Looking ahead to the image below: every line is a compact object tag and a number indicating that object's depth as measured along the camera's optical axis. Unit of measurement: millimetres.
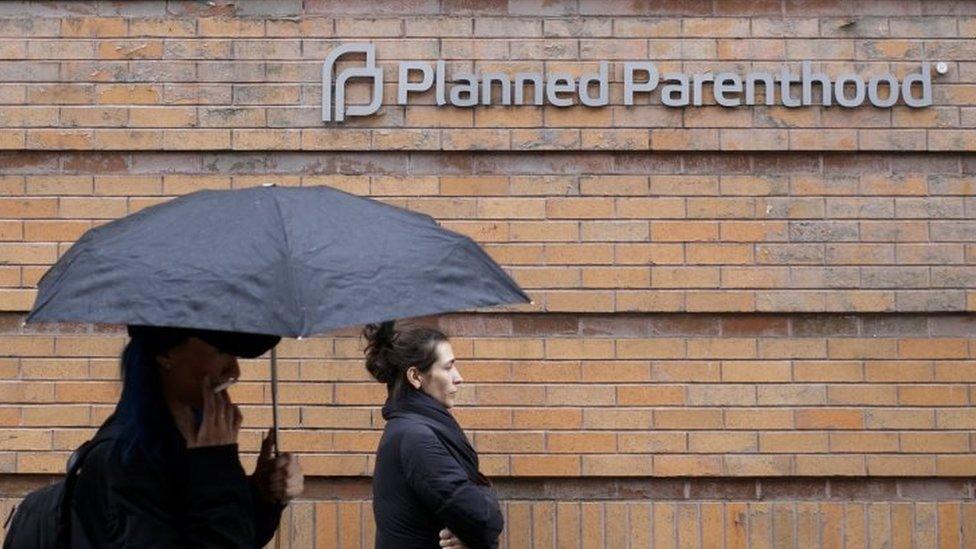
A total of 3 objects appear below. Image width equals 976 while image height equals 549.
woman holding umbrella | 2992
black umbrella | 2881
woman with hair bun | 4336
